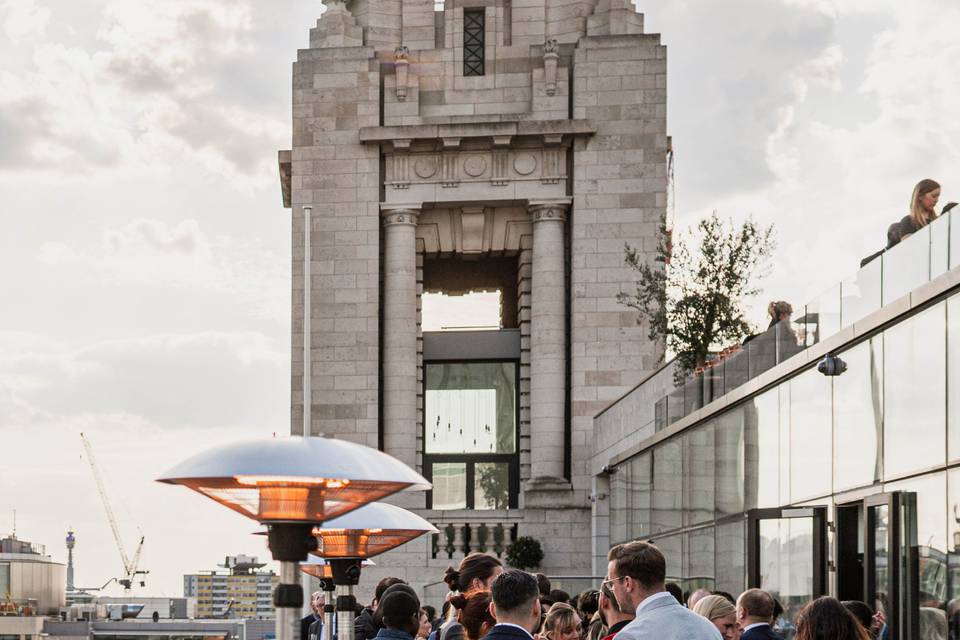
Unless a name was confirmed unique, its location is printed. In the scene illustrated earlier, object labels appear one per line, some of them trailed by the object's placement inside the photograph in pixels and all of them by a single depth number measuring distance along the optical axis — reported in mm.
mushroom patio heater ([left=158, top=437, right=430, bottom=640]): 8672
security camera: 21500
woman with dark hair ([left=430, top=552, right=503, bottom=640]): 11953
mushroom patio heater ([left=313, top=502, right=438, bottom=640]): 14594
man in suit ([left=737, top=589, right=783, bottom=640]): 12078
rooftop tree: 38156
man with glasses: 8812
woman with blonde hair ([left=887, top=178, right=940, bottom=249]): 18734
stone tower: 52094
